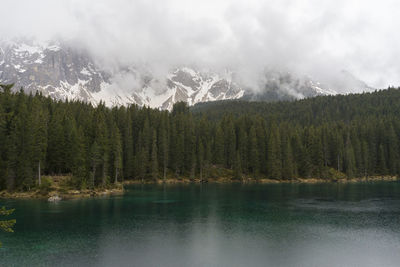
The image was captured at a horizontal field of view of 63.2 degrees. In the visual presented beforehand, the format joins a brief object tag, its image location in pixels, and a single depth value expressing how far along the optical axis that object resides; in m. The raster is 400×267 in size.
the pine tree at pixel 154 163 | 133.11
